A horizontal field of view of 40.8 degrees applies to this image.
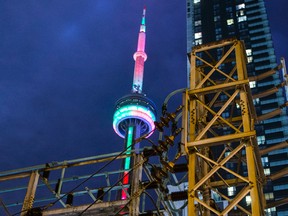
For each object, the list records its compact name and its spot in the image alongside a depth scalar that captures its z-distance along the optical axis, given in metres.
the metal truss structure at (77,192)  11.38
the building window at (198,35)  123.46
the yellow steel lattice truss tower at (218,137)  7.16
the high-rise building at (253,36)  98.50
